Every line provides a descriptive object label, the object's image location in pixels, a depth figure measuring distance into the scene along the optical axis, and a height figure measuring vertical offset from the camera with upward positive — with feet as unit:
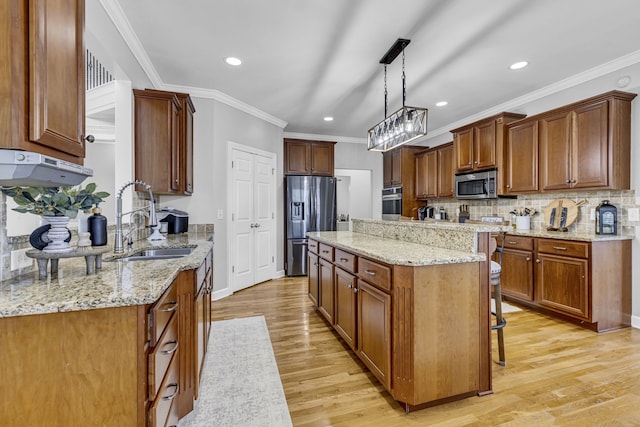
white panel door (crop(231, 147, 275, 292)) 14.02 -0.21
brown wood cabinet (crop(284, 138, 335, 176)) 17.70 +3.41
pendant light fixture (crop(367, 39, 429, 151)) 8.75 +2.76
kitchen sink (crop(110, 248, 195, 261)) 7.18 -0.99
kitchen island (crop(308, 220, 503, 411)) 5.52 -2.00
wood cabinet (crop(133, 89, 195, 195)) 9.32 +2.38
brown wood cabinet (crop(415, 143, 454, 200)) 16.49 +2.37
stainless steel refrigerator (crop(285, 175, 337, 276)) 16.97 +0.09
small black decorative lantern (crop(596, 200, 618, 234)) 9.87 -0.22
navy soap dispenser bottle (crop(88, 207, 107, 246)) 5.43 -0.28
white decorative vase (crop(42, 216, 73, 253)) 4.09 -0.27
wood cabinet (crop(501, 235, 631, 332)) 9.29 -2.23
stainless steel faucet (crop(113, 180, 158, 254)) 6.03 -0.31
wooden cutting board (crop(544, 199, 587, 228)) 11.03 +0.06
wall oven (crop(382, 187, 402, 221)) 19.15 +0.69
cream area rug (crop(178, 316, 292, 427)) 5.54 -3.76
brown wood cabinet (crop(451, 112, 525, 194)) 12.94 +3.18
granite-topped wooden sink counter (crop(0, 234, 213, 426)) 2.97 -1.45
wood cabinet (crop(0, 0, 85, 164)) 2.86 +1.49
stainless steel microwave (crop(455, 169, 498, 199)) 13.38 +1.34
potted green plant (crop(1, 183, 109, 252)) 3.95 +0.13
